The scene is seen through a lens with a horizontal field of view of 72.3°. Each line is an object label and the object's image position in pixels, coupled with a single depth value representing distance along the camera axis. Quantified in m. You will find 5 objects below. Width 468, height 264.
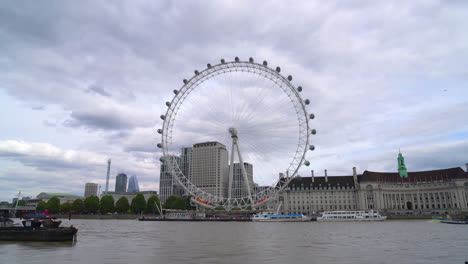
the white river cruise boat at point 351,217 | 94.56
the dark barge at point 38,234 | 31.69
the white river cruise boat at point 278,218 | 95.38
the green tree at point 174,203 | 128.12
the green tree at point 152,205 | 127.89
